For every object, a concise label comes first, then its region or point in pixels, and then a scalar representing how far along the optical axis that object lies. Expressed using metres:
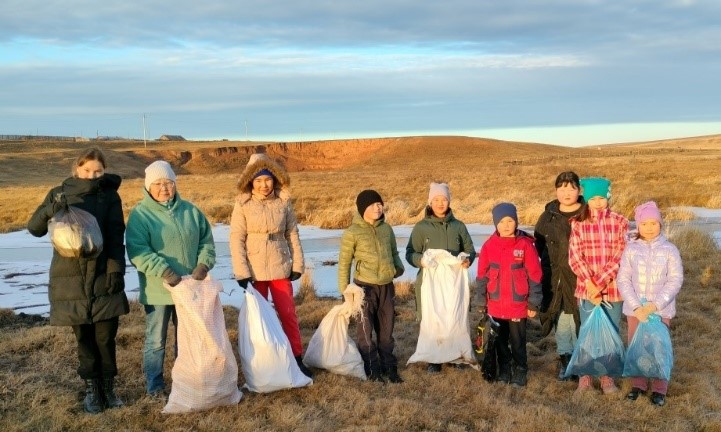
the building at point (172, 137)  104.88
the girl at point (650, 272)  4.43
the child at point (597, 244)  4.66
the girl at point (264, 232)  4.87
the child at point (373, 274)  5.02
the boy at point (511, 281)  4.84
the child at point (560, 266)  4.83
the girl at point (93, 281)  4.13
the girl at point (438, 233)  5.16
